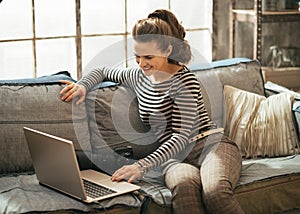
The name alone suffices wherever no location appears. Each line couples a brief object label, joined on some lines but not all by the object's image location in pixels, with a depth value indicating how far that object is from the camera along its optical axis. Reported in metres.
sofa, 2.64
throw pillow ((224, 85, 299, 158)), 3.08
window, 3.57
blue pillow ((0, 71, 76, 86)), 2.86
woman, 2.56
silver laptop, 2.35
